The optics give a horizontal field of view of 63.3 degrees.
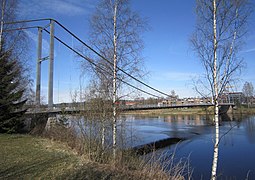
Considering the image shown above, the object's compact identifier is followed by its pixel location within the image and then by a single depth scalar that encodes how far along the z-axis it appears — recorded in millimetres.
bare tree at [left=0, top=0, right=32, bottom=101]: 10503
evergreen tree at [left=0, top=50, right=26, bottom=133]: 10914
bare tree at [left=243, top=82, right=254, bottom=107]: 62953
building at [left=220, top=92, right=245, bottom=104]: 46147
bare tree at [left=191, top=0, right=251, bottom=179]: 5254
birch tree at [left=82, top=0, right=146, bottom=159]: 7102
